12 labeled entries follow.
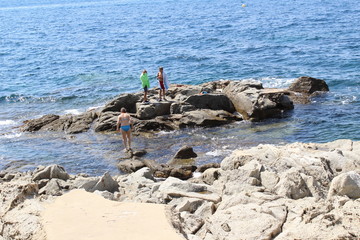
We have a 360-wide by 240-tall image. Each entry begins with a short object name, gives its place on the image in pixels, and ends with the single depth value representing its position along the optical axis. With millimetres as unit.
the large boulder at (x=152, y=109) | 26984
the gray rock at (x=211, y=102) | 27781
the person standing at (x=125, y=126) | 23203
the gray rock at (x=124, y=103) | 28328
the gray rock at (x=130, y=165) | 20344
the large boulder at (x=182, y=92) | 28822
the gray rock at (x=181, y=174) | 18969
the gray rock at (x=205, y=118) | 25859
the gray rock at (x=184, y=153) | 21297
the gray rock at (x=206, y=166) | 19567
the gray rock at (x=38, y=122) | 28130
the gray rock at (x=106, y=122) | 26516
